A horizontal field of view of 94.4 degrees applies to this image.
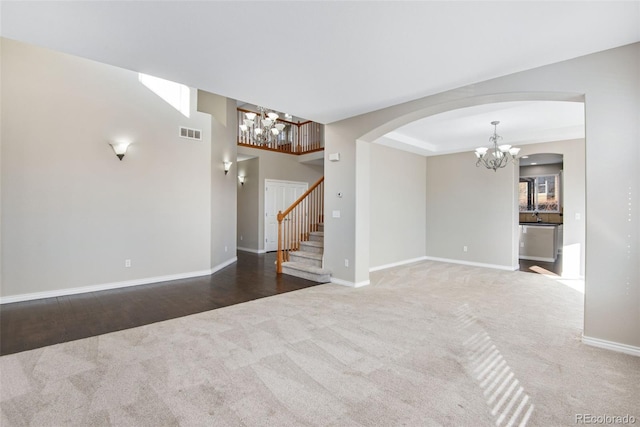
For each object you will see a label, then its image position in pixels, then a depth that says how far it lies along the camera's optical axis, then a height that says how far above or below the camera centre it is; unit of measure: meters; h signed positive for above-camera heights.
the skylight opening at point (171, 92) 4.98 +2.13
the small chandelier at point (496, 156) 5.39 +1.18
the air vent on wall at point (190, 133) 5.38 +1.47
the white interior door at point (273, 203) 8.77 +0.31
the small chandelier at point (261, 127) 6.68 +2.14
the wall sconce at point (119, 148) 4.59 +1.00
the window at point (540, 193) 8.93 +0.62
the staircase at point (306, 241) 5.41 -0.62
